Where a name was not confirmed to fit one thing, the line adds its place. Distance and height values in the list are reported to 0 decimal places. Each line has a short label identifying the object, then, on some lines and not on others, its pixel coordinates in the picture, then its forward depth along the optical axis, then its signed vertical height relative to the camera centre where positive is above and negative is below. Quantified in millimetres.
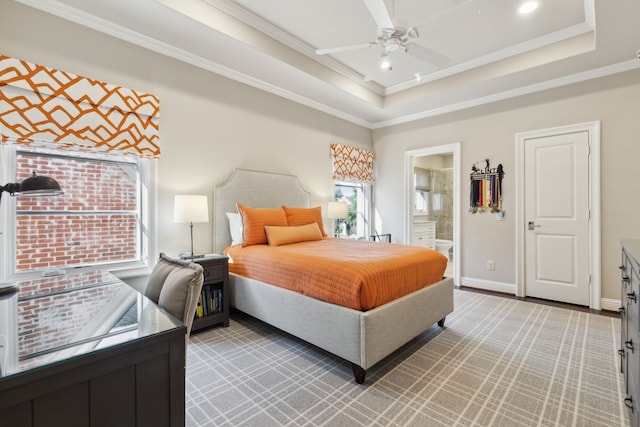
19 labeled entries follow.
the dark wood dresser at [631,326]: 1222 -582
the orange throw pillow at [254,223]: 3201 -118
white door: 3465 -76
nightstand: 2740 -785
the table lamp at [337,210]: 4375 +28
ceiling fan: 2096 +1418
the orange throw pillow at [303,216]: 3709 -50
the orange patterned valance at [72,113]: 2129 +812
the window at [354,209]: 5168 +52
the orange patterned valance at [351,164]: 4773 +822
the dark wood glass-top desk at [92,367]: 688 -396
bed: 1946 -788
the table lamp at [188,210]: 2746 +23
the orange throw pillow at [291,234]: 3224 -250
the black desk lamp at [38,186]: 1135 +105
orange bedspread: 2029 -457
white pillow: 3285 -166
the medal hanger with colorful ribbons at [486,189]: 4039 +311
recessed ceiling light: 2592 +1830
